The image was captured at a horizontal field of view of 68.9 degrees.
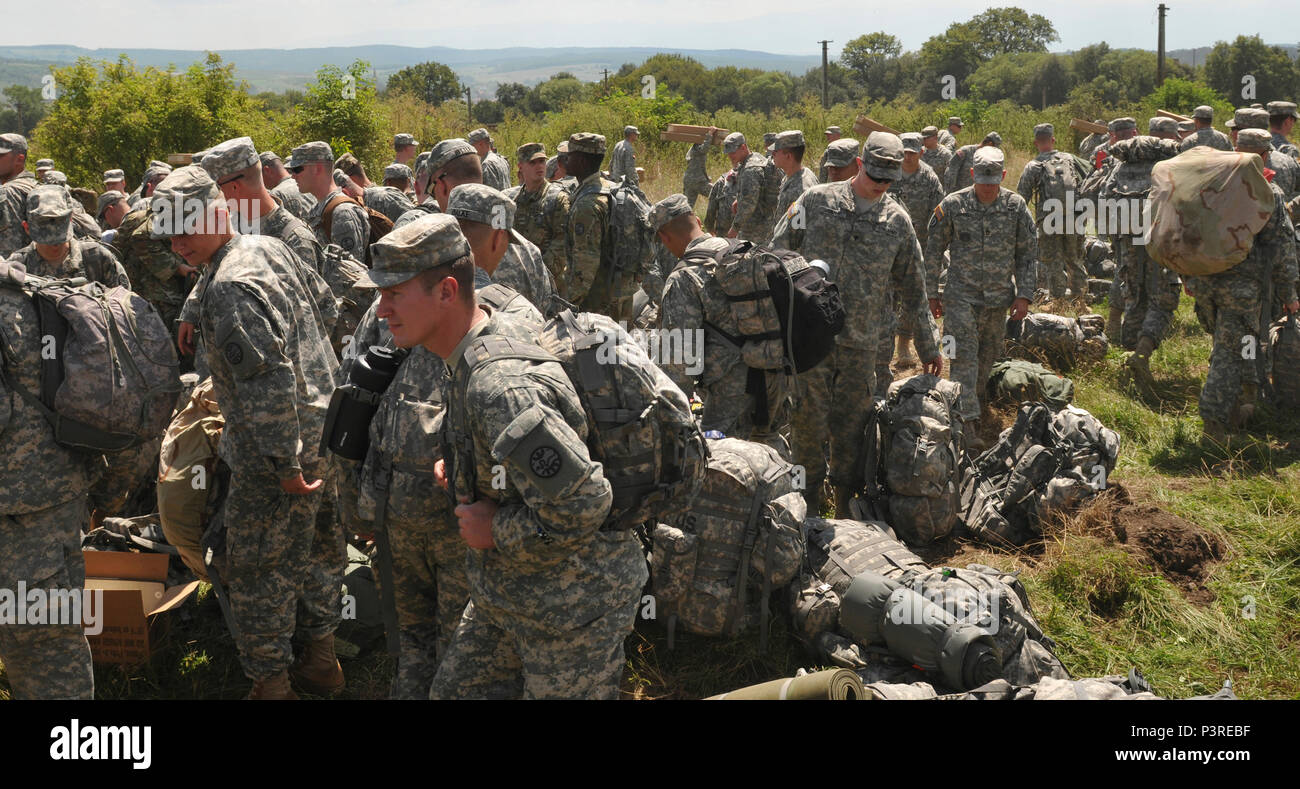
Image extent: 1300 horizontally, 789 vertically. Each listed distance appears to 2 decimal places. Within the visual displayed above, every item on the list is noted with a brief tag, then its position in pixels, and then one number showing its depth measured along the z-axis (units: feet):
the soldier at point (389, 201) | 25.81
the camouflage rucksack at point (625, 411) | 8.86
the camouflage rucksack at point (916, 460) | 18.38
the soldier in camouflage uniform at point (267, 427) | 12.26
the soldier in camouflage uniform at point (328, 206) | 21.38
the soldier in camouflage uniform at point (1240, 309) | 22.47
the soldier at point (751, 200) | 35.73
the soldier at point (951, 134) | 53.42
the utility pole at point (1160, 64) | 126.57
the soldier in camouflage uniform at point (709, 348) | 16.99
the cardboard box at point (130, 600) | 14.87
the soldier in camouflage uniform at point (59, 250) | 19.71
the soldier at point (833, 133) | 47.85
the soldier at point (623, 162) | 49.90
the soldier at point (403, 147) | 44.34
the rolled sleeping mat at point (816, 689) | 10.30
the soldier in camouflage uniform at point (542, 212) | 28.09
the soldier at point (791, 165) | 27.81
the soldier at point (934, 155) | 46.96
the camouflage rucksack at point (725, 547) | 14.82
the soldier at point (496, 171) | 33.32
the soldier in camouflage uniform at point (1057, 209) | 36.68
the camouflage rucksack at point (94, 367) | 11.69
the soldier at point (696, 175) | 49.75
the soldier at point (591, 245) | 25.50
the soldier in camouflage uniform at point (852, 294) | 19.74
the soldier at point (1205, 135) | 37.27
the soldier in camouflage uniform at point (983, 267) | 24.39
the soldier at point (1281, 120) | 34.45
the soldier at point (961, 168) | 42.73
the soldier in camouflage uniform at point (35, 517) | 11.49
